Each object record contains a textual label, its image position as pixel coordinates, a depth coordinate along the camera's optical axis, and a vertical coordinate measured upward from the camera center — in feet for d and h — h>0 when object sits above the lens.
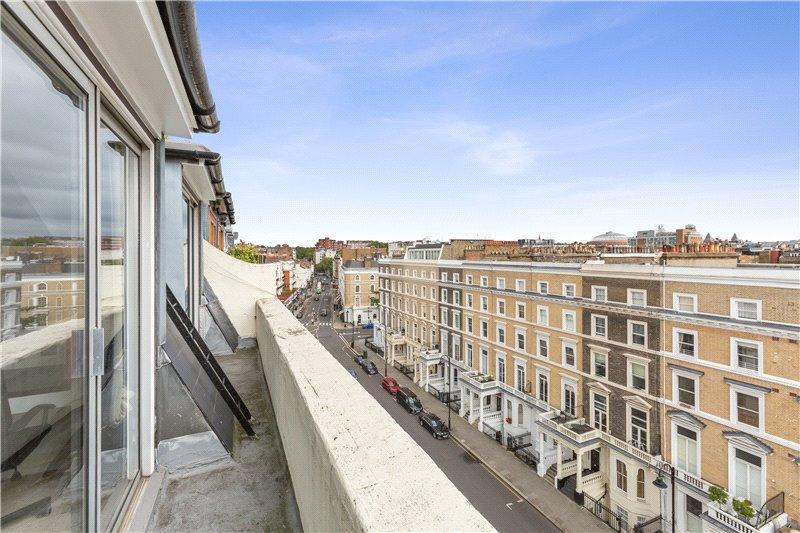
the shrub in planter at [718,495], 39.68 -23.92
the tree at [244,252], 51.25 +1.85
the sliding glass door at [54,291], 4.15 -0.32
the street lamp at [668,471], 45.40 -25.06
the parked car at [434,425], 72.08 -30.64
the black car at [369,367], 108.58 -28.88
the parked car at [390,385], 92.38 -29.23
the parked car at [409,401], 82.33 -29.80
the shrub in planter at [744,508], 36.70 -23.48
